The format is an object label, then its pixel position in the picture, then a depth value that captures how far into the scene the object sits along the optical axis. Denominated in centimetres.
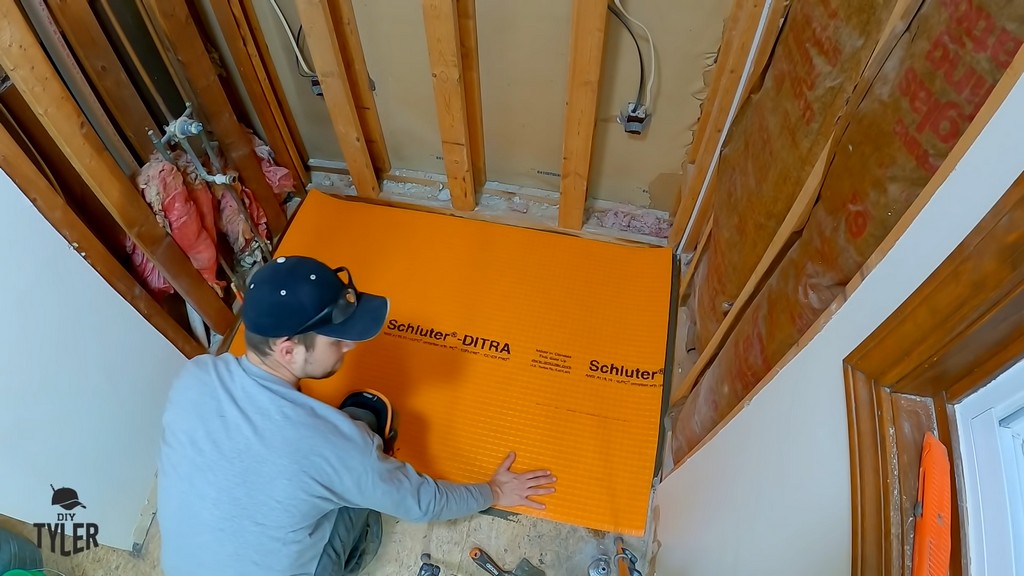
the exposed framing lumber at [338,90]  180
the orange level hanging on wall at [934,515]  66
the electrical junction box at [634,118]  191
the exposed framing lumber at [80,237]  131
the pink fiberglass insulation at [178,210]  169
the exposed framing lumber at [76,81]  142
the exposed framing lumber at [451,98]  172
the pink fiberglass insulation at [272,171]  218
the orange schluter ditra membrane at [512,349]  184
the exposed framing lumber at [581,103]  161
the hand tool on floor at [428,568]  168
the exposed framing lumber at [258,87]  188
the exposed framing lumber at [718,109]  154
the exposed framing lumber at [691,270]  197
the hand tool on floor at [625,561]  166
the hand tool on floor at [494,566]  167
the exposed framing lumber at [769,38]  138
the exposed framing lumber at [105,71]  147
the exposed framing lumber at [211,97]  169
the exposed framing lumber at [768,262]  111
